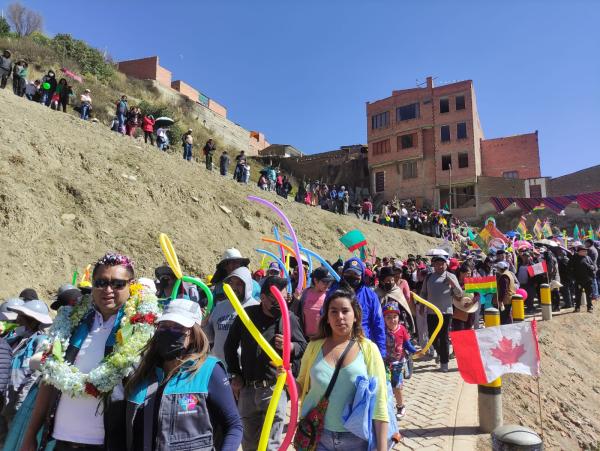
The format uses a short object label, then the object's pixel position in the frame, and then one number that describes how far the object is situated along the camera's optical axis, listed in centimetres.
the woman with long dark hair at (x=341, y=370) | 264
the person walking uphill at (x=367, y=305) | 416
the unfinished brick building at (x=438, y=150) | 4341
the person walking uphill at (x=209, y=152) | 2106
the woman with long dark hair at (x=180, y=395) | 206
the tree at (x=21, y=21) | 4509
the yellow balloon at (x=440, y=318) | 624
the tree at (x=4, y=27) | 3784
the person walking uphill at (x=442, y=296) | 737
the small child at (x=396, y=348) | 498
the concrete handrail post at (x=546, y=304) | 1137
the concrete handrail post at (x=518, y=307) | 833
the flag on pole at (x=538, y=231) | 2114
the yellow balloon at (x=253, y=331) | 285
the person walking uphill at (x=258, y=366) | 354
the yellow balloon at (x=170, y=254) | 441
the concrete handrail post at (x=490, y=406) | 490
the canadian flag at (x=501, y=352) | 470
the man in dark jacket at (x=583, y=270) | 1202
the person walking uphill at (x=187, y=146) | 2042
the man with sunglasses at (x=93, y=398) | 226
